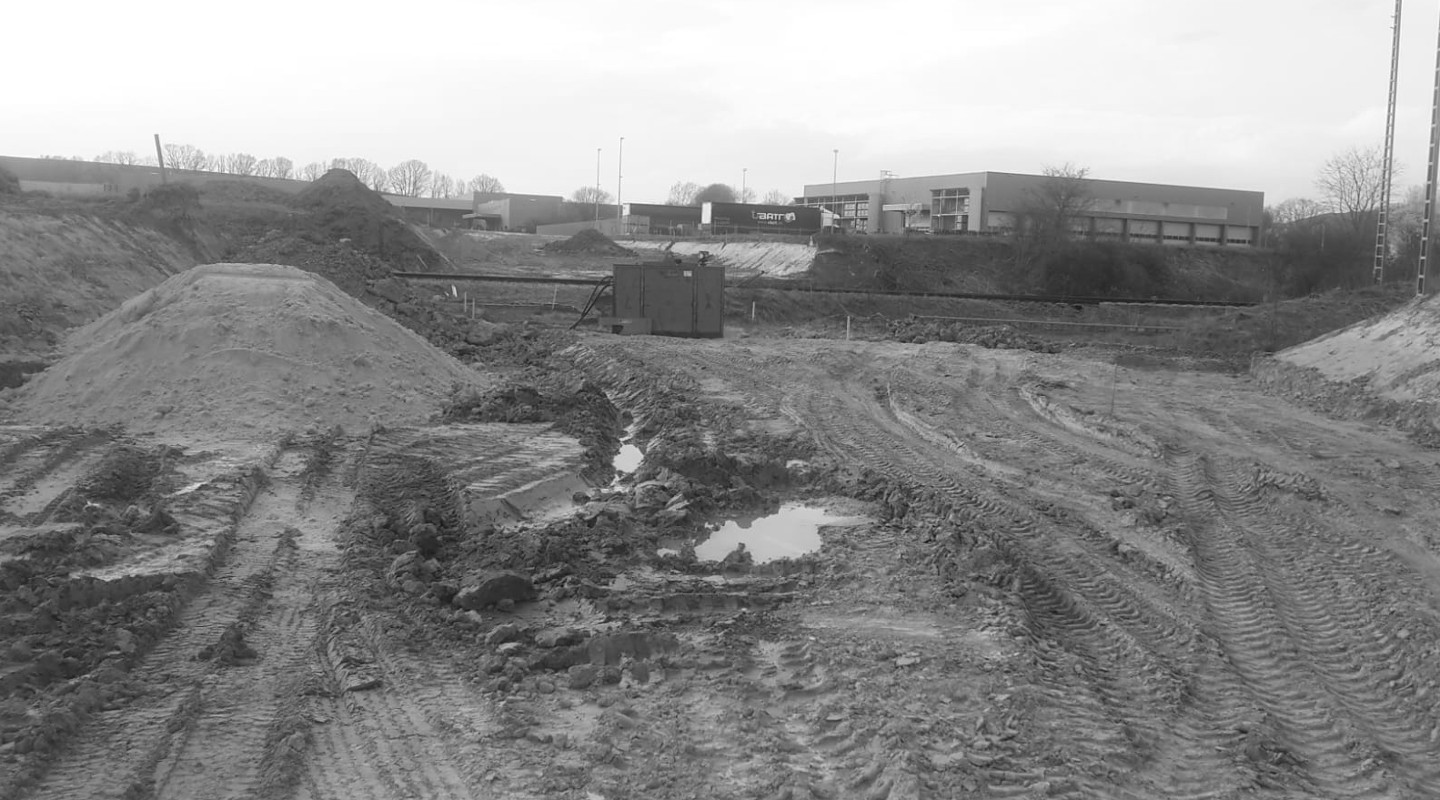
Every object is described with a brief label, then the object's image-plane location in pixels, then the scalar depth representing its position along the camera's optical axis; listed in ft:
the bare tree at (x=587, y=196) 491.31
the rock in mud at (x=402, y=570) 26.91
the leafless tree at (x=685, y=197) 490.90
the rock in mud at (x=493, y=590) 25.48
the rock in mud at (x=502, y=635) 23.15
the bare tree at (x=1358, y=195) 168.14
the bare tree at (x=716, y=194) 419.54
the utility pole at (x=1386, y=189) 107.55
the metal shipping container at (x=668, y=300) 92.43
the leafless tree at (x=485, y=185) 512.22
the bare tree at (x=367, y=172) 427.33
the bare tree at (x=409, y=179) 463.83
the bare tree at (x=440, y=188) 484.74
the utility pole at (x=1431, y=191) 75.15
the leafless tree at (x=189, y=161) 368.07
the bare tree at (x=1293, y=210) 226.54
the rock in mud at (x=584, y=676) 21.17
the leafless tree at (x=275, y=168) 407.42
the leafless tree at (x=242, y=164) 399.83
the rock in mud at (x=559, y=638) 23.07
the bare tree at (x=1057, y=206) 183.42
